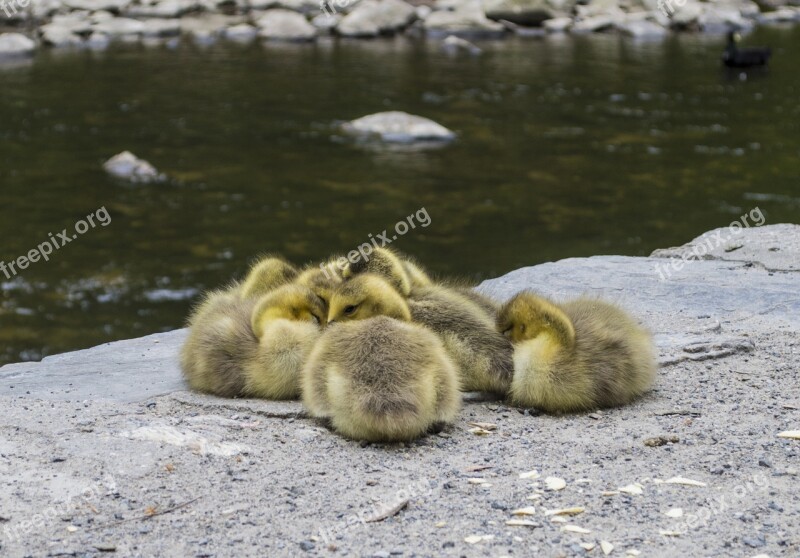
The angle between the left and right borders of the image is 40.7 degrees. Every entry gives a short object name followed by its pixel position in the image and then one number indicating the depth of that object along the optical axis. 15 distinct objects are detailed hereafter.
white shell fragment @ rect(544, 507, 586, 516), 4.05
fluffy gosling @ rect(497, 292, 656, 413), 5.10
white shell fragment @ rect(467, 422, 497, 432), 4.95
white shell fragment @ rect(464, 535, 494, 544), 3.83
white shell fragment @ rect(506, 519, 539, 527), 3.97
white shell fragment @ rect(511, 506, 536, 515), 4.06
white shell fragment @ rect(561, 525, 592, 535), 3.89
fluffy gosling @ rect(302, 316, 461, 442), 4.59
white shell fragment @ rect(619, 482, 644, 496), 4.21
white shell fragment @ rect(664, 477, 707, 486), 4.28
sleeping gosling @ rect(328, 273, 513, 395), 5.08
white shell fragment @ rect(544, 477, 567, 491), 4.26
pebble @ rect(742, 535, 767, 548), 3.78
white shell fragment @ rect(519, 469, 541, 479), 4.37
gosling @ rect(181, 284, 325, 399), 5.18
